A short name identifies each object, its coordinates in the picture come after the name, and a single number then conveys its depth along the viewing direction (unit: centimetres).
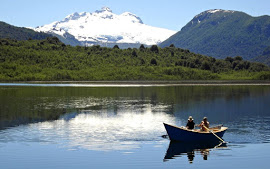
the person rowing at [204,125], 4858
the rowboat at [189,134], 4681
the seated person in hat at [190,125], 4828
